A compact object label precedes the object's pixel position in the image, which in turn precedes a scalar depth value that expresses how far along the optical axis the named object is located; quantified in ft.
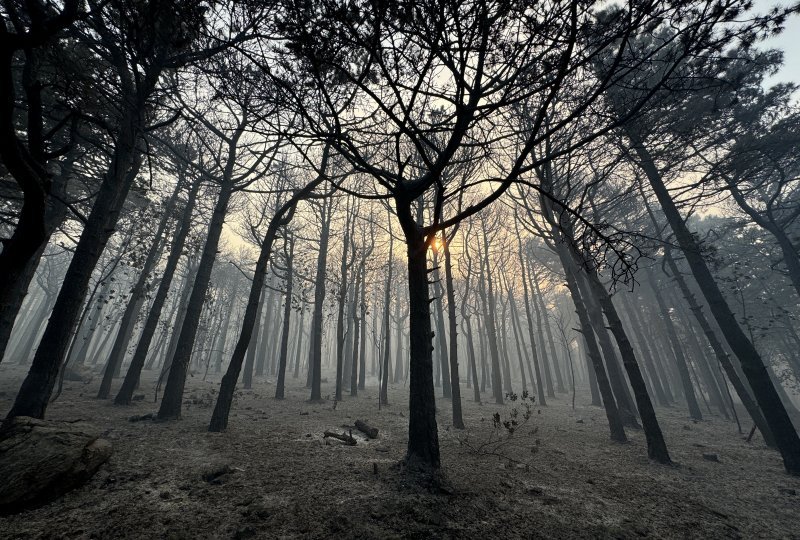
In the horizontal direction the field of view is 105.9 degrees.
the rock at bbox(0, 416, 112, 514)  9.20
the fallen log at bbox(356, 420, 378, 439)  22.67
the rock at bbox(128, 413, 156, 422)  21.72
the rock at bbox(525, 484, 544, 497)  13.98
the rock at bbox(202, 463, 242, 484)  12.46
